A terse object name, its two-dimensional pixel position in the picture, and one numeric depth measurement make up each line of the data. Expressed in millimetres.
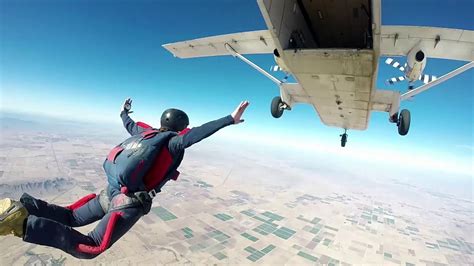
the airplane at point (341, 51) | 3934
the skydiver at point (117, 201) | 2176
